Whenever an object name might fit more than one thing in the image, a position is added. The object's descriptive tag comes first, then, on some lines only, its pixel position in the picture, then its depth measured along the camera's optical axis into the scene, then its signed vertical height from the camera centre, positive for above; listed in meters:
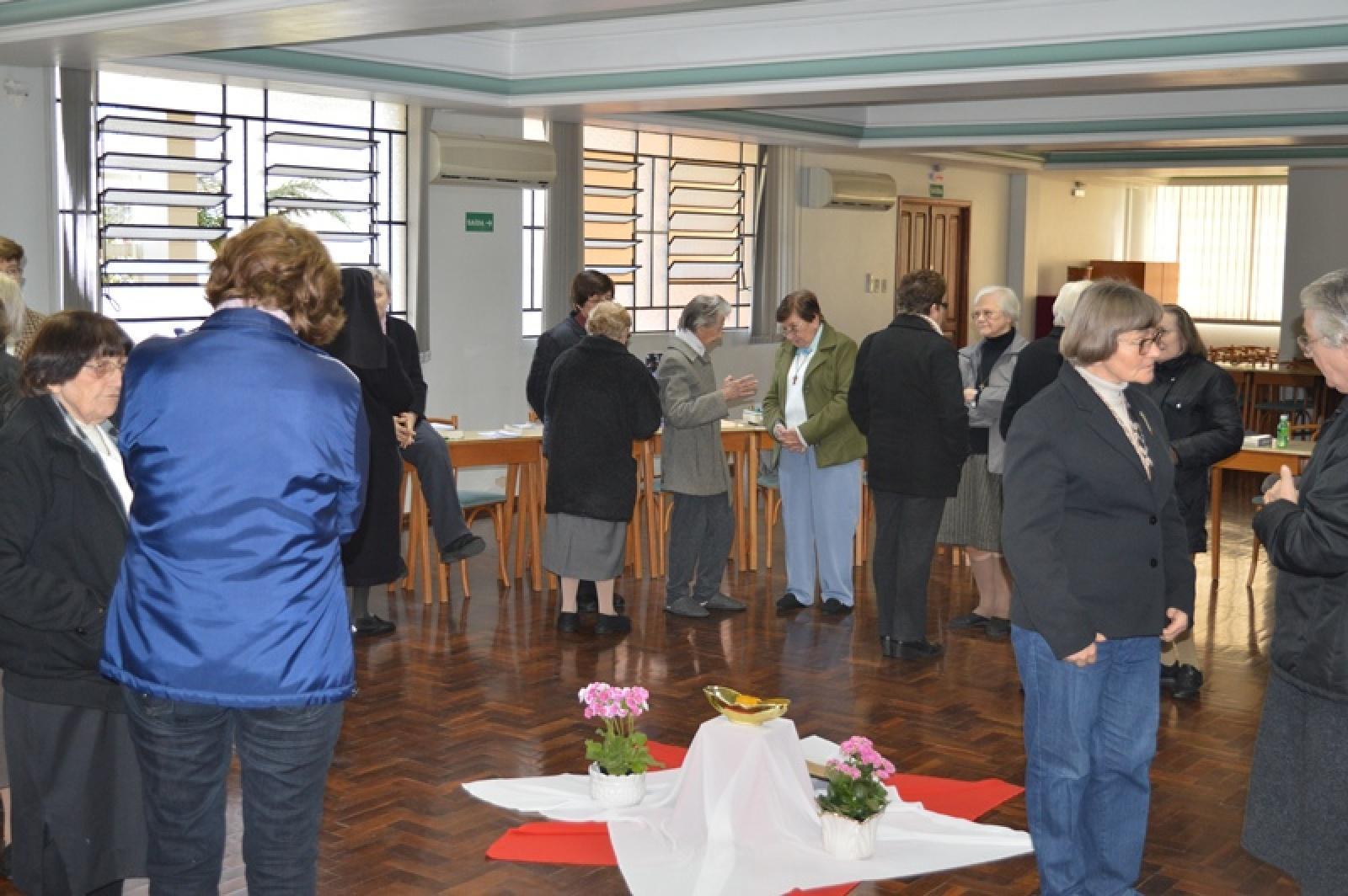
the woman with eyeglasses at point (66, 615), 3.16 -0.72
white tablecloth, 4.09 -1.57
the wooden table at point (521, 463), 7.73 -0.97
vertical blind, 20.11 +0.62
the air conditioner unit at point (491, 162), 10.01 +0.78
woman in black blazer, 3.50 -0.68
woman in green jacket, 7.15 -0.79
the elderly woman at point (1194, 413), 5.48 -0.44
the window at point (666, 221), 11.88 +0.48
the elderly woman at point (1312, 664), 2.99 -0.74
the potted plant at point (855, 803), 4.16 -1.43
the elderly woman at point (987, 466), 6.81 -0.82
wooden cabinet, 18.22 +0.19
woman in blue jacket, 2.64 -0.50
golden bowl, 4.25 -1.20
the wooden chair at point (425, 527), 7.59 -1.30
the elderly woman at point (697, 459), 7.05 -0.84
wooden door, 14.92 +0.41
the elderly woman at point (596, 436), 6.57 -0.68
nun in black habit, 5.90 -0.68
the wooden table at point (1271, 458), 8.05 -0.89
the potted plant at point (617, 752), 4.55 -1.42
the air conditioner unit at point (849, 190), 13.23 +0.83
